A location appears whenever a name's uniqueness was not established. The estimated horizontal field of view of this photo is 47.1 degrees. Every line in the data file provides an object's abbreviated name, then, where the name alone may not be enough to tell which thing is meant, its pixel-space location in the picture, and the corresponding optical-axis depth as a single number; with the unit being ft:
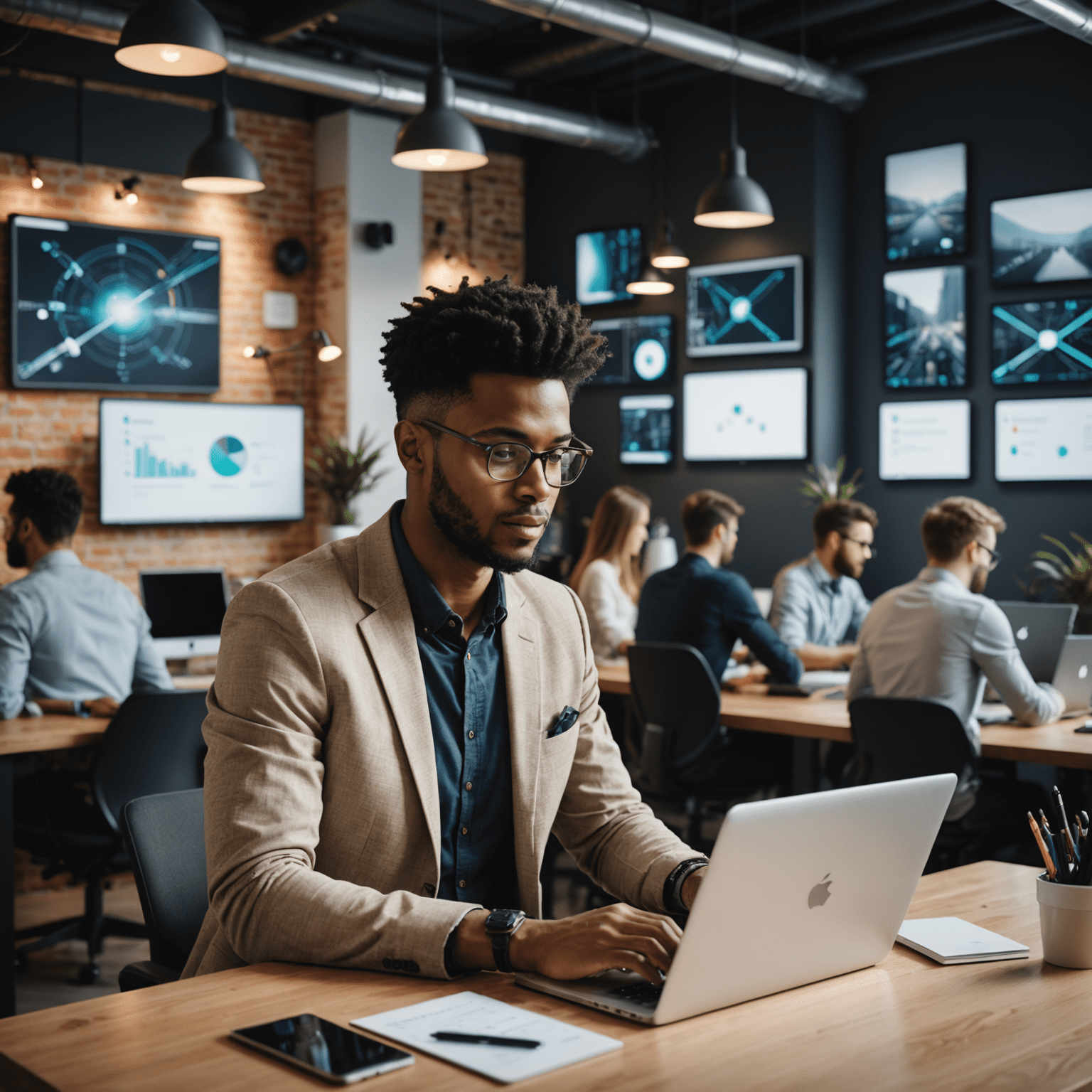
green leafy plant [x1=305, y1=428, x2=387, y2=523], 22.12
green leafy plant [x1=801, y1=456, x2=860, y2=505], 21.08
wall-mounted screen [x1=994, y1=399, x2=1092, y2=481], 19.44
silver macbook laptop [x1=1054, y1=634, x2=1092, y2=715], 13.20
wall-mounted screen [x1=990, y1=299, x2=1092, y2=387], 19.44
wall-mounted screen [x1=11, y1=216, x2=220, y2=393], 19.51
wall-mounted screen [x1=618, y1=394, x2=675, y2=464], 24.03
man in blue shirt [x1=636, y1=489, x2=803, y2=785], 14.58
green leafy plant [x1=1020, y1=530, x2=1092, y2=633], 15.57
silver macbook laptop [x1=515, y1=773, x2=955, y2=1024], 4.23
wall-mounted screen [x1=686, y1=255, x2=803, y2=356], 22.07
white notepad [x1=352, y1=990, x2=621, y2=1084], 3.92
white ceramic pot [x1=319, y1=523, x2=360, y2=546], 22.02
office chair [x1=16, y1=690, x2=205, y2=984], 12.16
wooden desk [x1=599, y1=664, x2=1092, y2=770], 11.49
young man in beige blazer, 4.85
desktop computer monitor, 18.58
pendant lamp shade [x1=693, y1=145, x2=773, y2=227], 18.02
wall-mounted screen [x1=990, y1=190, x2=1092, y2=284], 19.49
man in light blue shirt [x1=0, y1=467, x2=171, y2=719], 12.71
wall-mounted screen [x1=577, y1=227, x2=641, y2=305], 24.62
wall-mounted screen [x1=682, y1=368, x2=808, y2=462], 22.11
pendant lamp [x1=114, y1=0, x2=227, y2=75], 12.64
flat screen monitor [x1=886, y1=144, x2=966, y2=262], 20.81
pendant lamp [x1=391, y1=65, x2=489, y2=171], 15.07
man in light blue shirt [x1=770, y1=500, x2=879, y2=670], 17.46
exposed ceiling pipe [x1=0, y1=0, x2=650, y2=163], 16.90
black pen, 4.07
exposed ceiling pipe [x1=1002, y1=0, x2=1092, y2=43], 16.11
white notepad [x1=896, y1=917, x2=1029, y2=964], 5.15
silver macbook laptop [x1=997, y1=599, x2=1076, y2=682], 13.98
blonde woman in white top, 17.31
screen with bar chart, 20.48
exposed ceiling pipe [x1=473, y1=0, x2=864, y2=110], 17.51
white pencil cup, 5.02
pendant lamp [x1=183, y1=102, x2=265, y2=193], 16.69
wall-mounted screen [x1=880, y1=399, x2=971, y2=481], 20.74
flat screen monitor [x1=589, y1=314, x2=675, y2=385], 23.98
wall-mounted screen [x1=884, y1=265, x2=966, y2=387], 20.83
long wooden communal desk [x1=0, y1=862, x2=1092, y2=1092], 3.87
